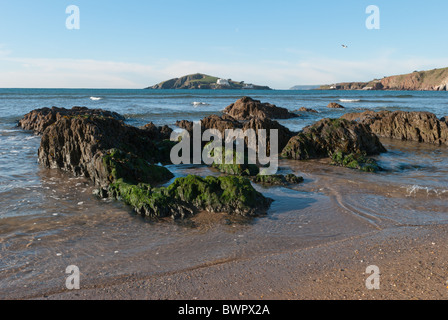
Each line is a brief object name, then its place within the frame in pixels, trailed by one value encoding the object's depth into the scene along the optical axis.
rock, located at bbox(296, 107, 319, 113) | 36.73
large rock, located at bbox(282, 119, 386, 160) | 13.46
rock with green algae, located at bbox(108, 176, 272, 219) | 7.15
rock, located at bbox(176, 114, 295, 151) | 15.07
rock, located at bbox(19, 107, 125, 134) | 19.73
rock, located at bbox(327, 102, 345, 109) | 44.28
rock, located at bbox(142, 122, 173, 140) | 15.36
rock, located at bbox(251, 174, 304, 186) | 9.51
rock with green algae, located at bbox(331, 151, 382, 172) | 11.01
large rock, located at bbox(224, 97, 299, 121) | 28.83
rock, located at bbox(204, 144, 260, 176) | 10.69
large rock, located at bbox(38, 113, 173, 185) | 10.53
